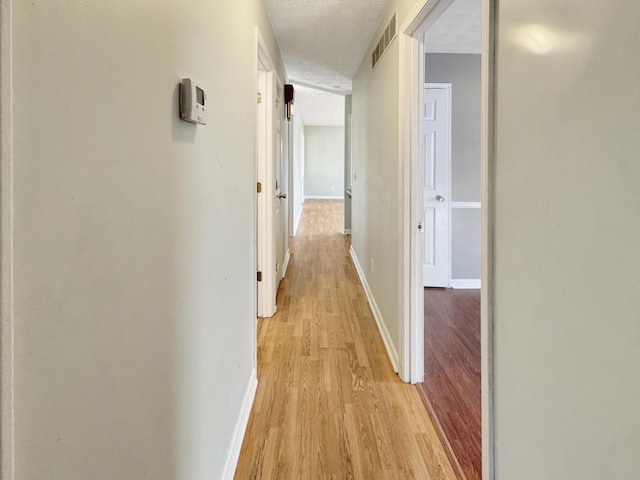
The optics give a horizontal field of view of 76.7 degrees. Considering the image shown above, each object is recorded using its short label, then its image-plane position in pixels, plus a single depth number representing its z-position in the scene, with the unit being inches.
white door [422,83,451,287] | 164.2
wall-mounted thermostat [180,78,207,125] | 39.7
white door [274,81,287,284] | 144.7
